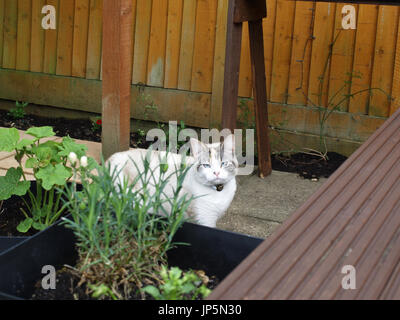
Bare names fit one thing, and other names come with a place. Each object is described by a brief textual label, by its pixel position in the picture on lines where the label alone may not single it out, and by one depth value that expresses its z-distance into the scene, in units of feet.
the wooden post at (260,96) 12.74
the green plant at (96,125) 17.24
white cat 8.66
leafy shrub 7.83
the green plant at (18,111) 18.28
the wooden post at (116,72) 10.92
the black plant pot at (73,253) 5.28
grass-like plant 5.11
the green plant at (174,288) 4.29
